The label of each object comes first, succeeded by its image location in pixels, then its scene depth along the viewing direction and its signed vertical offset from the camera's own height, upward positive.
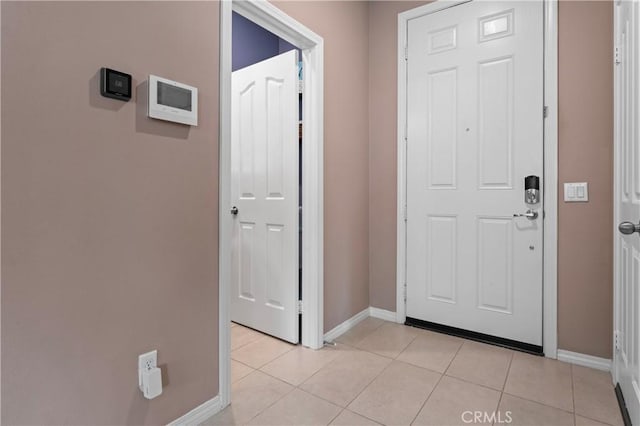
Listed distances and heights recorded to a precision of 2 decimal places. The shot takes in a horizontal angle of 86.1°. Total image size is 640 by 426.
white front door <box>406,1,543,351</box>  2.15 +0.32
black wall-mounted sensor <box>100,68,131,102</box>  1.17 +0.44
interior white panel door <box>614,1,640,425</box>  1.29 +0.03
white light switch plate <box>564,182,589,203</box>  1.98 +0.13
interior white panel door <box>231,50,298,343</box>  2.29 +0.11
